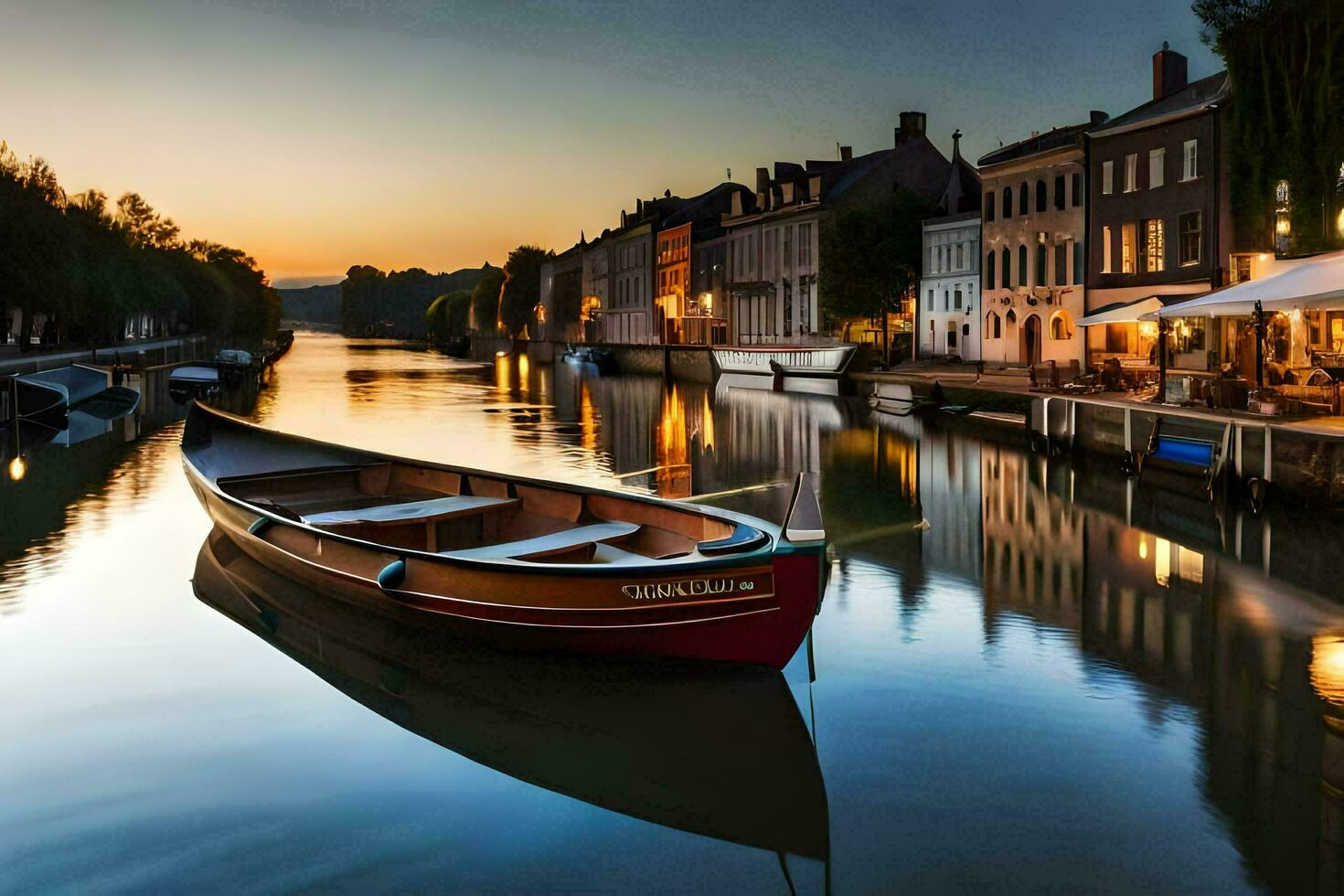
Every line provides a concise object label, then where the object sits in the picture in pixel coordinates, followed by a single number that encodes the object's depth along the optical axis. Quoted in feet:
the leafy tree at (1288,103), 111.45
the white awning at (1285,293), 70.03
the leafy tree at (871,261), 209.77
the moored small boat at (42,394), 147.43
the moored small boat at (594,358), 294.25
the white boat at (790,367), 190.49
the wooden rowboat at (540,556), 33.30
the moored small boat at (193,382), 201.05
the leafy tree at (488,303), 626.64
